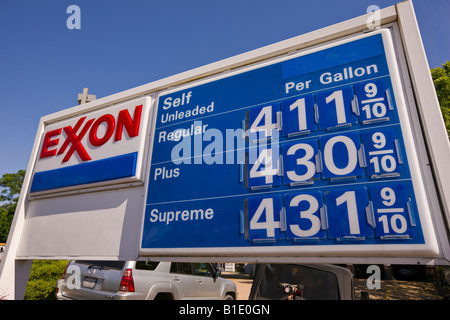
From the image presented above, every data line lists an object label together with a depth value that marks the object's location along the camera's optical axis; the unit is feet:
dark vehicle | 13.53
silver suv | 16.94
